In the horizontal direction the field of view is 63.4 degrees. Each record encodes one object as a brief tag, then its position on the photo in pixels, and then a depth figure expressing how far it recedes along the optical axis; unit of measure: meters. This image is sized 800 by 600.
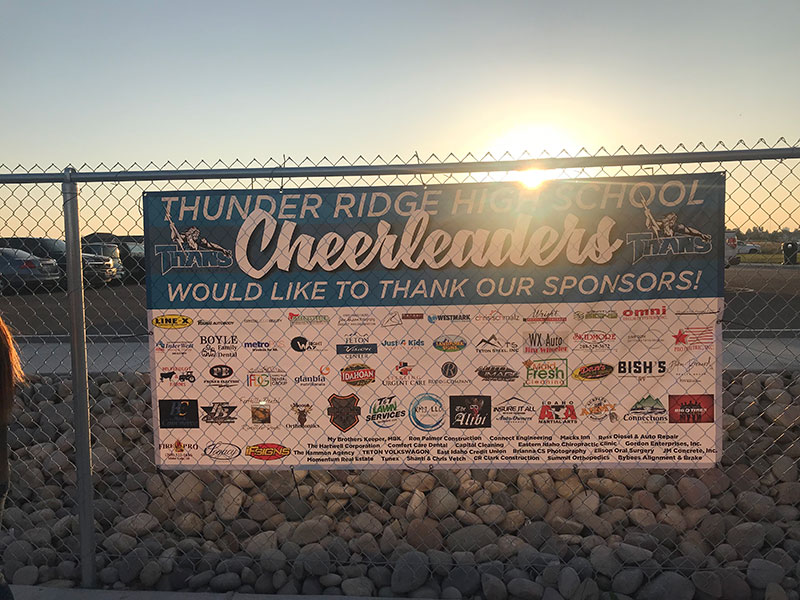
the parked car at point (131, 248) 18.05
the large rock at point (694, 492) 4.61
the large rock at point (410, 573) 3.67
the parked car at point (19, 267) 14.15
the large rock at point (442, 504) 4.56
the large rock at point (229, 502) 4.56
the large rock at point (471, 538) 4.19
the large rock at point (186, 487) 4.72
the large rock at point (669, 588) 3.53
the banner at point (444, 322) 3.40
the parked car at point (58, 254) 16.03
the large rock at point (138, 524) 4.39
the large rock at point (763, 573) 3.66
